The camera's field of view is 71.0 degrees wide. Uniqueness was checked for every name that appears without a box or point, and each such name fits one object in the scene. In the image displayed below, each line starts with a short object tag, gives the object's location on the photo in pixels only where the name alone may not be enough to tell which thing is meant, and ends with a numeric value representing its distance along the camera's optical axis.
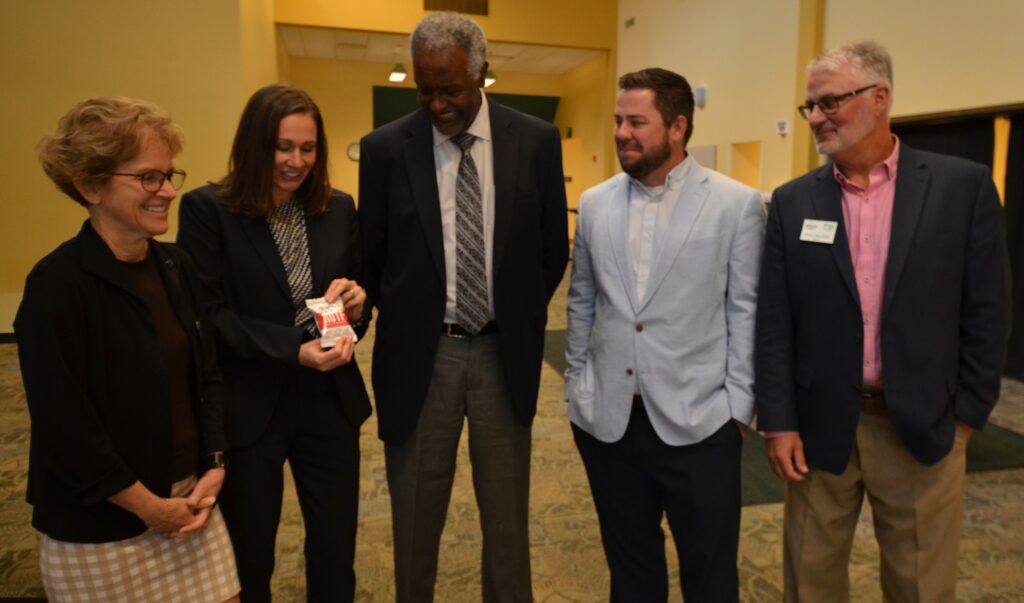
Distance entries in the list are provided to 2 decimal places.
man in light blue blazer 1.88
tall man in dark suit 1.96
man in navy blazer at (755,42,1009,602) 1.73
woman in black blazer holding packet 1.83
